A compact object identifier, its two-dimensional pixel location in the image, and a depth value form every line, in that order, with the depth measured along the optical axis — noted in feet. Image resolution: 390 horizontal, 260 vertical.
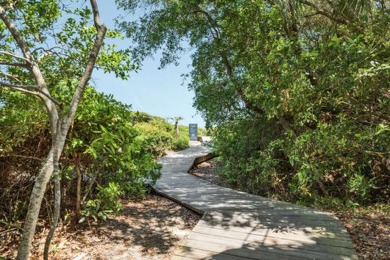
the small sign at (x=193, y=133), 69.96
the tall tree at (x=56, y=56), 10.02
